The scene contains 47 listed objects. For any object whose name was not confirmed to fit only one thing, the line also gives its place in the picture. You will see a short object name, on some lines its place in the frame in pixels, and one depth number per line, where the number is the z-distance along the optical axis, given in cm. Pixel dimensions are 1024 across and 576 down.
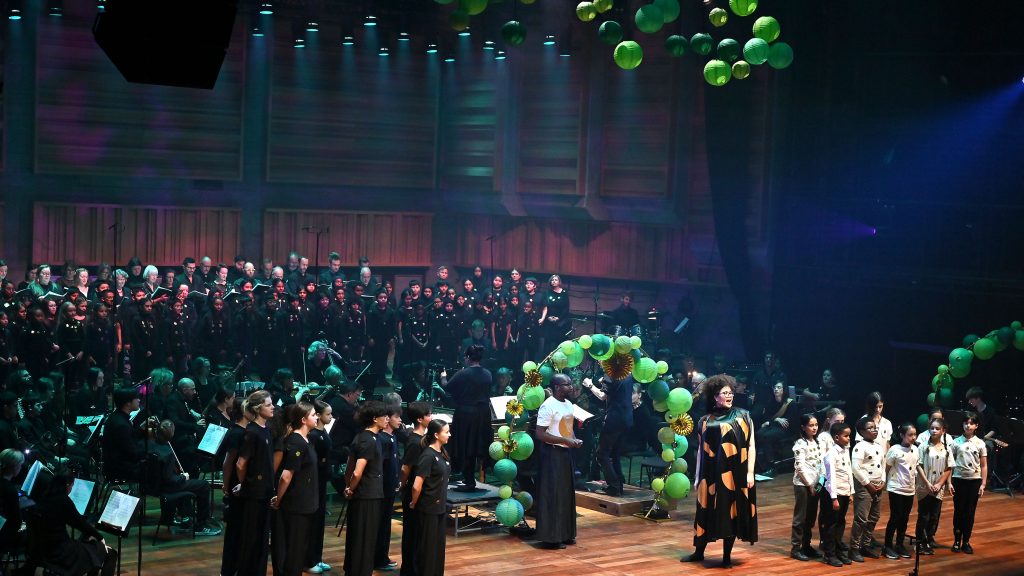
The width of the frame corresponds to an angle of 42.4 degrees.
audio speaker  755
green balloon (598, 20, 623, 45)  1100
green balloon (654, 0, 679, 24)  1054
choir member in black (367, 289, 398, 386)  1850
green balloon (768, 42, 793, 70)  1129
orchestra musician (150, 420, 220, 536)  1138
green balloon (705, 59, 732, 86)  1140
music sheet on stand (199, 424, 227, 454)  1123
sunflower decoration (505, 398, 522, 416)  1209
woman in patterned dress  1104
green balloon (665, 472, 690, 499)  1258
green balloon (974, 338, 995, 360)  1495
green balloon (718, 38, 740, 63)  1133
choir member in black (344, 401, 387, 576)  984
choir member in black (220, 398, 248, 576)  970
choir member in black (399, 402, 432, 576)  995
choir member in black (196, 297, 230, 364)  1705
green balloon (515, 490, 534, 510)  1200
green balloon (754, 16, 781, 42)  1108
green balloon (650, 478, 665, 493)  1274
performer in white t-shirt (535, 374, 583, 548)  1152
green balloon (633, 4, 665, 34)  1049
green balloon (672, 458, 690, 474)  1277
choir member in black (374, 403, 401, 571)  1009
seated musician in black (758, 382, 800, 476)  1545
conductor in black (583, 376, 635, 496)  1298
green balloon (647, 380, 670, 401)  1276
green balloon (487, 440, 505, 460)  1195
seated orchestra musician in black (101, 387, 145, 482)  1141
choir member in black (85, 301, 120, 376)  1594
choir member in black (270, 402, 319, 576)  968
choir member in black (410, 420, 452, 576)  989
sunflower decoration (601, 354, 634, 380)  1267
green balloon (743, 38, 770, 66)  1101
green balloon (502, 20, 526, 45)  1145
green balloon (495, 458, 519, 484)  1177
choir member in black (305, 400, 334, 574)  1047
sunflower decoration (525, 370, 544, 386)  1226
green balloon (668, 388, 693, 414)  1243
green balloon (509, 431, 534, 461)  1197
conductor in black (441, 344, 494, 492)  1249
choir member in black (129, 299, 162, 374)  1652
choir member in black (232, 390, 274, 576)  967
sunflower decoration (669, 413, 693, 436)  1265
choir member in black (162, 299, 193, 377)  1667
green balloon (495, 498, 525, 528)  1173
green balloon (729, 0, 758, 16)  1040
